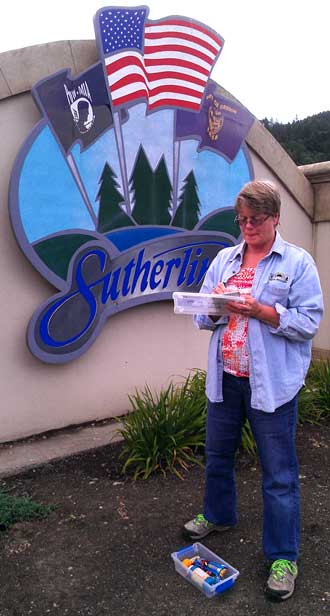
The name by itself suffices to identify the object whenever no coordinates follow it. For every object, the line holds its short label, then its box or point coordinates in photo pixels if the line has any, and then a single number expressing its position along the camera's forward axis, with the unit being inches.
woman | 98.3
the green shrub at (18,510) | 126.1
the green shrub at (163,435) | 153.2
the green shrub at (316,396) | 196.5
